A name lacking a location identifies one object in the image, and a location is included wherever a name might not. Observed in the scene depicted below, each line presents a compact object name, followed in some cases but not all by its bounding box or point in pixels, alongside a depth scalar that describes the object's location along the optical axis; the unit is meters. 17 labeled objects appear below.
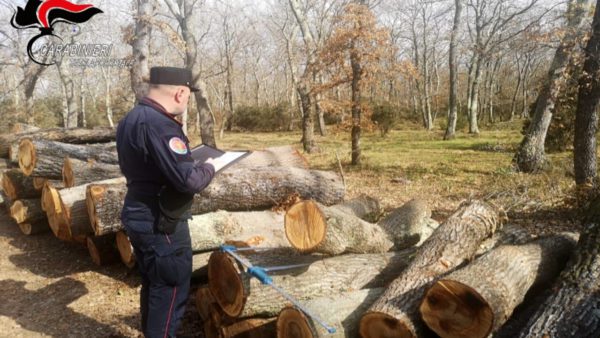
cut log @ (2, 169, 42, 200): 6.65
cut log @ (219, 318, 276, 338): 3.32
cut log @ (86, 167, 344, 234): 4.68
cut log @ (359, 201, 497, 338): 2.79
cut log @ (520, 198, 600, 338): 2.60
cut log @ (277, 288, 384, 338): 2.76
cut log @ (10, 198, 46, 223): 6.32
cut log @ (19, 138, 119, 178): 6.12
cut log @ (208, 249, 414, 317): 3.29
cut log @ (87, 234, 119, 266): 5.27
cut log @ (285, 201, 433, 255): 3.46
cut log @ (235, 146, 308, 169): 7.46
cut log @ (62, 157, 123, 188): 5.75
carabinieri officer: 2.74
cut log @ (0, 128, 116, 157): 8.51
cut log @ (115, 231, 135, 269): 4.75
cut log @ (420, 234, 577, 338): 2.64
